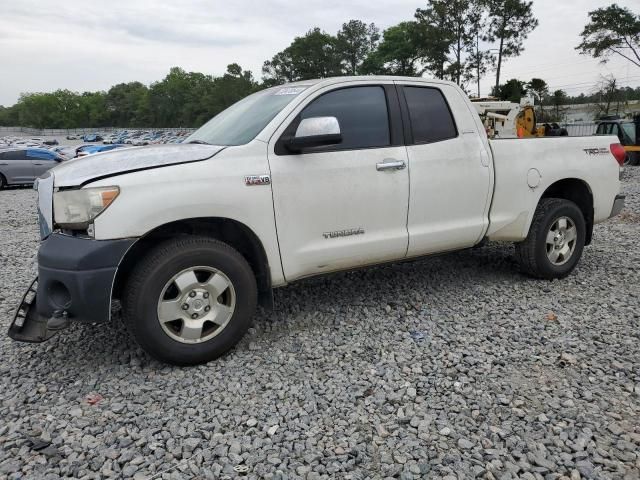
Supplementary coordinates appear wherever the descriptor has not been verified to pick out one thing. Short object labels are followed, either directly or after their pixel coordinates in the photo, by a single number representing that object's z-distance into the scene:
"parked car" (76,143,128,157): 26.14
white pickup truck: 3.02
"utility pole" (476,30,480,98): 40.28
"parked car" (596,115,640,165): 17.98
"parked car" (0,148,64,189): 17.20
